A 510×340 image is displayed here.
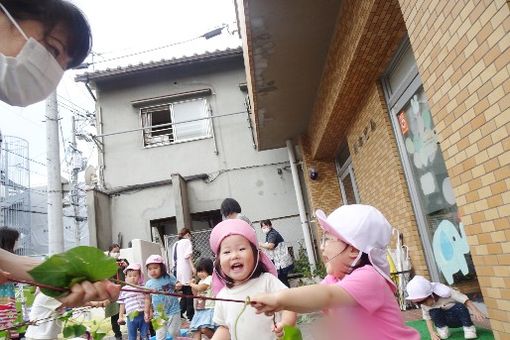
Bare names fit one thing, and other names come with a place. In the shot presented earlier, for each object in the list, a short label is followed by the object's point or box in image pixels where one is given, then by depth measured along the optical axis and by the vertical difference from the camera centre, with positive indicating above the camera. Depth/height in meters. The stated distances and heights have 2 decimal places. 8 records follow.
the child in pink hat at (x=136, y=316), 5.51 -0.40
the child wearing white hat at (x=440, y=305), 4.10 -0.70
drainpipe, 10.08 +1.33
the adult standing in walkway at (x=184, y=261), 6.83 +0.26
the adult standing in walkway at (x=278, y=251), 6.94 +0.18
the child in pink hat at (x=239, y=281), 2.42 -0.09
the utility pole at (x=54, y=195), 6.91 +1.68
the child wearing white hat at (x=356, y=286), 1.68 -0.14
